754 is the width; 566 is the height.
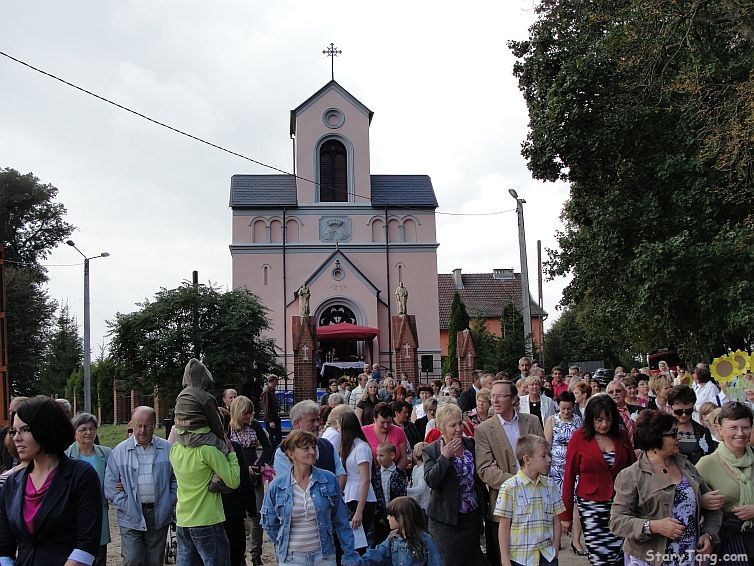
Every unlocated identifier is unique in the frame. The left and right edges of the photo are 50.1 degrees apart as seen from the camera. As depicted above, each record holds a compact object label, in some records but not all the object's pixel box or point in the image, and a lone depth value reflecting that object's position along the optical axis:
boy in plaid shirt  5.67
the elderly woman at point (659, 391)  10.65
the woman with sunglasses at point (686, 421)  7.12
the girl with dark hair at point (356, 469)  6.93
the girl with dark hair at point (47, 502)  4.17
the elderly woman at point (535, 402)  10.04
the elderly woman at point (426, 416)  10.52
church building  38.25
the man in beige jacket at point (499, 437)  6.91
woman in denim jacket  5.43
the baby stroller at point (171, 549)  9.55
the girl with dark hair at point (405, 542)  5.54
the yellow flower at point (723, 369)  13.56
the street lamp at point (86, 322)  25.91
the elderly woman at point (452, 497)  6.42
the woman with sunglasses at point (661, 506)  5.11
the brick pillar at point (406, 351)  32.28
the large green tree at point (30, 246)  39.89
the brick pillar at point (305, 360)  28.66
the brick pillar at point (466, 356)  28.66
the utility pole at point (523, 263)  21.22
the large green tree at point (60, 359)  43.03
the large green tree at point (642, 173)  18.25
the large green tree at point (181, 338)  23.80
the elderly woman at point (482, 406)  9.34
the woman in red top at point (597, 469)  6.19
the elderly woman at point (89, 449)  7.20
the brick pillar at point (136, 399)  35.72
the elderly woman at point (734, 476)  5.18
